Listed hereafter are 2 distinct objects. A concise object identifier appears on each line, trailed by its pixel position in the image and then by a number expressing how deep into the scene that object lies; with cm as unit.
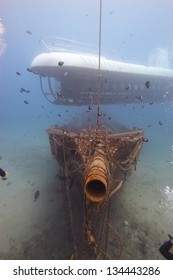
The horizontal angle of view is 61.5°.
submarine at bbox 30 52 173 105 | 925
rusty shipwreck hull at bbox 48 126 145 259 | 255
